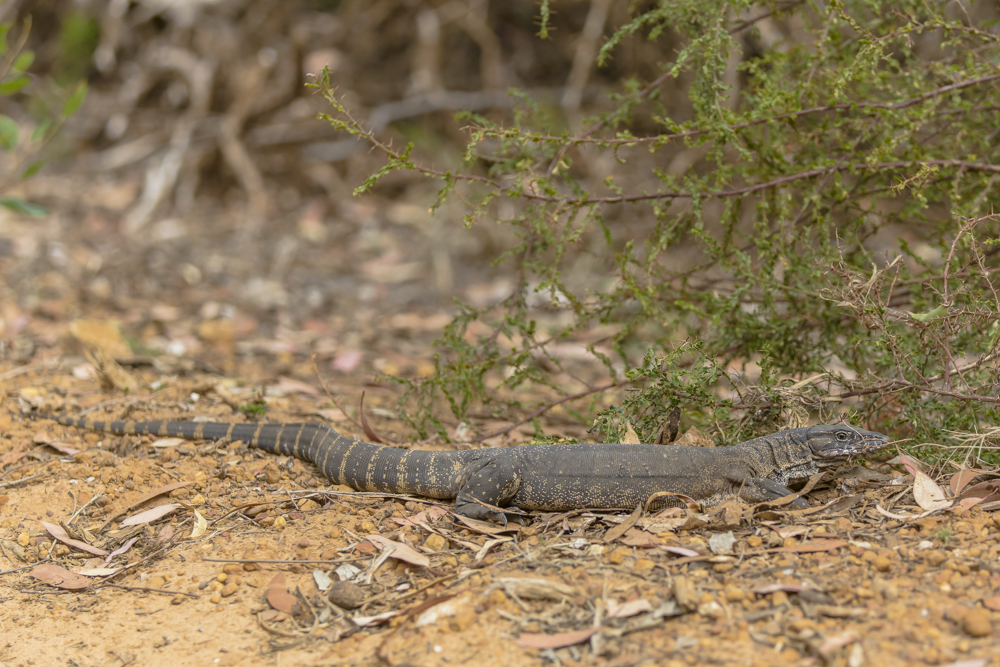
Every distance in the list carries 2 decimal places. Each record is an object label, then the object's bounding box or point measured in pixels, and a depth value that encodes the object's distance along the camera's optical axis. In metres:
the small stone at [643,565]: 6.97
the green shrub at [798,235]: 8.50
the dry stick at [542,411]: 10.09
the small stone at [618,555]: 7.16
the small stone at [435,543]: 7.82
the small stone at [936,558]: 6.62
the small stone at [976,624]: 5.69
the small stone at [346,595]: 6.93
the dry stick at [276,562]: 7.57
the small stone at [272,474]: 9.32
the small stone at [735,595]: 6.42
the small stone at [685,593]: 6.30
